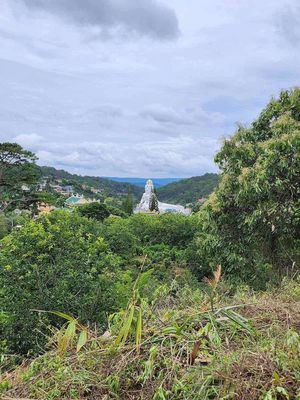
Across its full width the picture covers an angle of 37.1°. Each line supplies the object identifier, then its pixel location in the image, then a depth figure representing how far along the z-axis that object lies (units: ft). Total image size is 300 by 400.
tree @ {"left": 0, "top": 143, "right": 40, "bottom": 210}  78.55
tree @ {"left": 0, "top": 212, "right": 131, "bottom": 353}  19.92
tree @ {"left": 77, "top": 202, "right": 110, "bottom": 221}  106.45
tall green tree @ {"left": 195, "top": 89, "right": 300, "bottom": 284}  22.98
